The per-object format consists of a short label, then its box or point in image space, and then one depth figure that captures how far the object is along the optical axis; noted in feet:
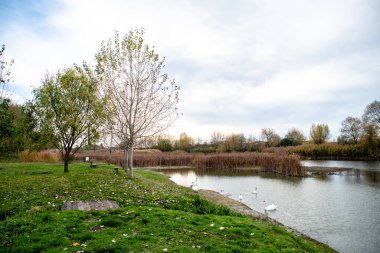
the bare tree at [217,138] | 447.83
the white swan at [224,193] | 92.69
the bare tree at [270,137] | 371.19
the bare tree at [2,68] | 66.74
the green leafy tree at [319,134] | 353.08
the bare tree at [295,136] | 362.53
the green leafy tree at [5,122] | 66.05
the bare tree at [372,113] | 235.56
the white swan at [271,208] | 67.64
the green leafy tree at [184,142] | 369.38
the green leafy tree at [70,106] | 89.56
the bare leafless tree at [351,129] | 304.36
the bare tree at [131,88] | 80.07
